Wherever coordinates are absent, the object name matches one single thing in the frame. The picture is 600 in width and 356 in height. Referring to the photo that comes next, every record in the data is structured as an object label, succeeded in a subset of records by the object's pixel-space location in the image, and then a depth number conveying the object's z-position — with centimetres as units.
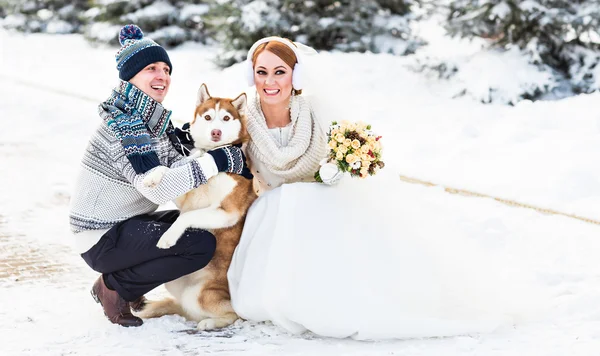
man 390
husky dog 394
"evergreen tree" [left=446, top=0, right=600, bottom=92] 953
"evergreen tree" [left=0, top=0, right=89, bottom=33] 2120
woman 379
